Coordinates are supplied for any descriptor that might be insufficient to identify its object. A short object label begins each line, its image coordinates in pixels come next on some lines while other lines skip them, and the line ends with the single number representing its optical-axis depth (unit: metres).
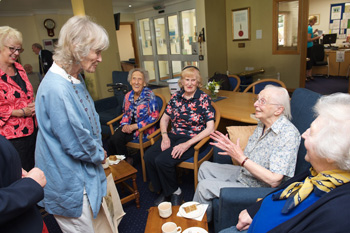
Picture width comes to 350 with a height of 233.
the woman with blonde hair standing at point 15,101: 1.91
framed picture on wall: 5.84
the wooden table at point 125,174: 2.22
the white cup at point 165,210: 1.54
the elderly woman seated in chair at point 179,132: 2.31
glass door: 6.98
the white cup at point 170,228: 1.41
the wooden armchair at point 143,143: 2.80
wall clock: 7.82
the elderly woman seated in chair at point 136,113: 2.90
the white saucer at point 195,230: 1.38
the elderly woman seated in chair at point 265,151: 1.49
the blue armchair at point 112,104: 3.75
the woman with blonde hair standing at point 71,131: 1.23
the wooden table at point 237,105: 2.48
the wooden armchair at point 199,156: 2.25
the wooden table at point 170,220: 1.48
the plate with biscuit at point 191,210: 1.54
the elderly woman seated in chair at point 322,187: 0.85
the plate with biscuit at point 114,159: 2.43
